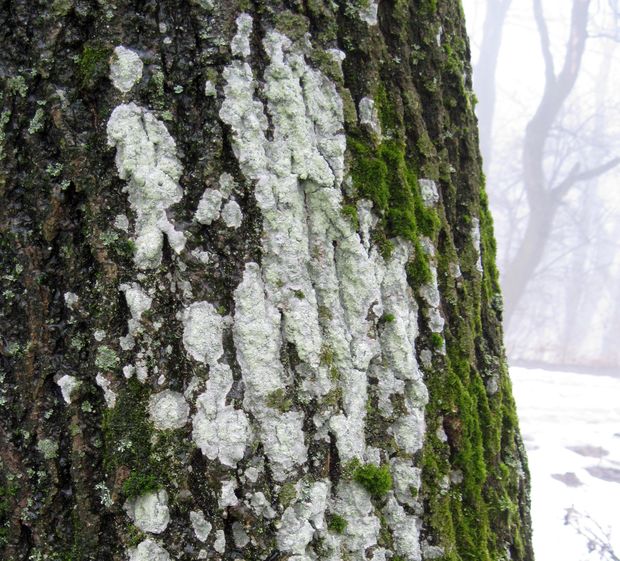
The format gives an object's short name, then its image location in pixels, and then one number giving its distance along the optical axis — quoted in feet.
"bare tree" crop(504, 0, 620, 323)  47.29
